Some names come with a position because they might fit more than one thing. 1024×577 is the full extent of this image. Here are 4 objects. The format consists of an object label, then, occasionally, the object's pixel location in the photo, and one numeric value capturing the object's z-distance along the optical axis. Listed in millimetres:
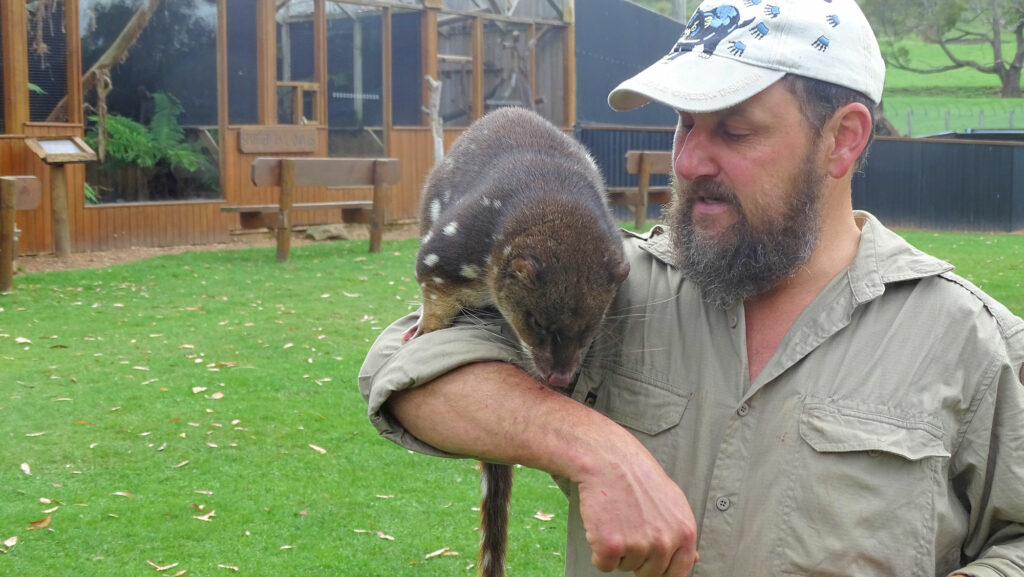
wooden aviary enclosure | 14453
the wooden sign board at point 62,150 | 12930
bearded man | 2275
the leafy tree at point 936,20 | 32281
